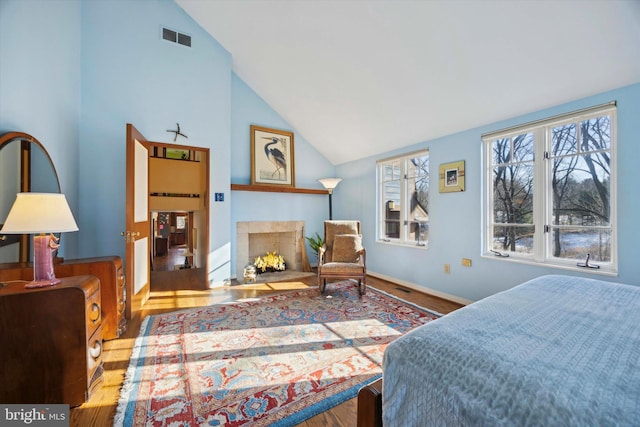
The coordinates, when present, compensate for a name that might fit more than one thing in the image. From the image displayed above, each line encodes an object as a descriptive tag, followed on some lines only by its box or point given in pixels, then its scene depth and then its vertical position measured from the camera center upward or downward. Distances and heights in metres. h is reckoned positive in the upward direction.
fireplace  4.46 -0.50
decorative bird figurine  3.63 +1.14
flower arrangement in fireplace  4.82 -0.90
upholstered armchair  3.41 -0.58
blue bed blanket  0.64 -0.45
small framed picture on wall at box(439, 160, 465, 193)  3.20 +0.46
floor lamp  4.68 +0.56
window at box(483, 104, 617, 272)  2.26 +0.22
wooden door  2.66 -0.09
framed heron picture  4.57 +1.03
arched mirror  1.77 +0.30
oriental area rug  1.47 -1.09
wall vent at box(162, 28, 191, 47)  3.63 +2.50
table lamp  1.46 -0.04
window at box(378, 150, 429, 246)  3.80 +0.23
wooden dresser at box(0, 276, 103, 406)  1.39 -0.71
